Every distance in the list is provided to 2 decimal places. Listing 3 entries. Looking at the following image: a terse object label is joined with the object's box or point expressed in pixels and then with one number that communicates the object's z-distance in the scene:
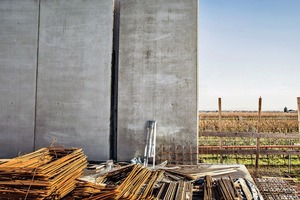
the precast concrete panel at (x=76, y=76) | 8.10
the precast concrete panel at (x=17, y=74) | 8.27
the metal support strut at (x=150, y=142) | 7.69
